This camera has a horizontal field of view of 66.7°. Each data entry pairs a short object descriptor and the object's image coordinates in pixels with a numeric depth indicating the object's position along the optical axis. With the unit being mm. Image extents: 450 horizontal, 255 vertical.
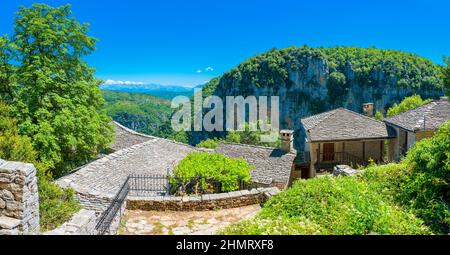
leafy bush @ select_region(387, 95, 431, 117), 40831
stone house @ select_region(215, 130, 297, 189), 17298
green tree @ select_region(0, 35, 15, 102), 15961
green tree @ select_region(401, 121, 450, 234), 7406
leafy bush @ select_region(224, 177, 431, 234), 6082
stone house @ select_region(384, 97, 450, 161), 17922
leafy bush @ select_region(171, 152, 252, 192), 12188
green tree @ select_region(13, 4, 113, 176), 14805
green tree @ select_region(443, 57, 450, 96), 15562
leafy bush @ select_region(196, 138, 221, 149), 48562
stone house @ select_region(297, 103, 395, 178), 19984
